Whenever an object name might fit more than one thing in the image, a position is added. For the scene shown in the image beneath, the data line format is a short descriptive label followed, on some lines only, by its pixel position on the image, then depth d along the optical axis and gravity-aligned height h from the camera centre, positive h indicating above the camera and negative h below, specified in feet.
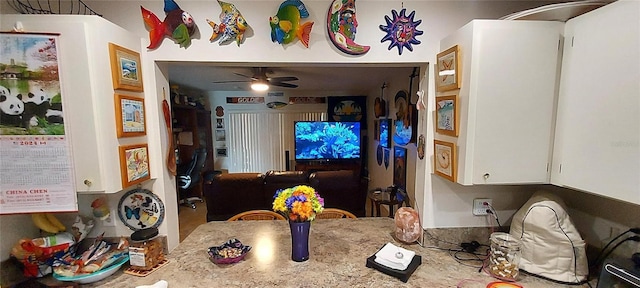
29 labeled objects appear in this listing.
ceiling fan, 10.67 +1.98
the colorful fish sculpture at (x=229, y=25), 4.31 +1.71
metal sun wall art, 4.52 +1.69
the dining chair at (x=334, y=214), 6.85 -2.63
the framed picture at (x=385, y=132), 12.44 -0.65
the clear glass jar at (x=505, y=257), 4.00 -2.31
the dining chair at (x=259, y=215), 6.72 -2.61
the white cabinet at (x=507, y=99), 3.67 +0.32
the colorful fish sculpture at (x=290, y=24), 4.33 +1.74
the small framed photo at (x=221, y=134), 17.79 -0.94
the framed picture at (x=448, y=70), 3.96 +0.85
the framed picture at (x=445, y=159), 4.11 -0.70
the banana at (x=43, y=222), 4.13 -1.71
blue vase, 4.33 -2.17
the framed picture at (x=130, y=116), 3.81 +0.09
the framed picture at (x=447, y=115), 4.02 +0.09
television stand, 16.61 -3.10
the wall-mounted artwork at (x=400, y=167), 10.09 -2.04
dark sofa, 9.93 -2.81
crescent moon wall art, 4.40 +1.73
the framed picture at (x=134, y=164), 3.86 -0.71
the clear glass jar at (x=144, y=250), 4.19 -2.23
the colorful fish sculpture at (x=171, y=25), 4.21 +1.69
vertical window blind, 17.63 -1.26
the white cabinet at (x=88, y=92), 3.43 +0.43
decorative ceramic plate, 4.56 -1.66
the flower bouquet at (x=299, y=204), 4.19 -1.44
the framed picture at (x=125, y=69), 3.72 +0.86
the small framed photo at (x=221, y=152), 17.85 -2.26
